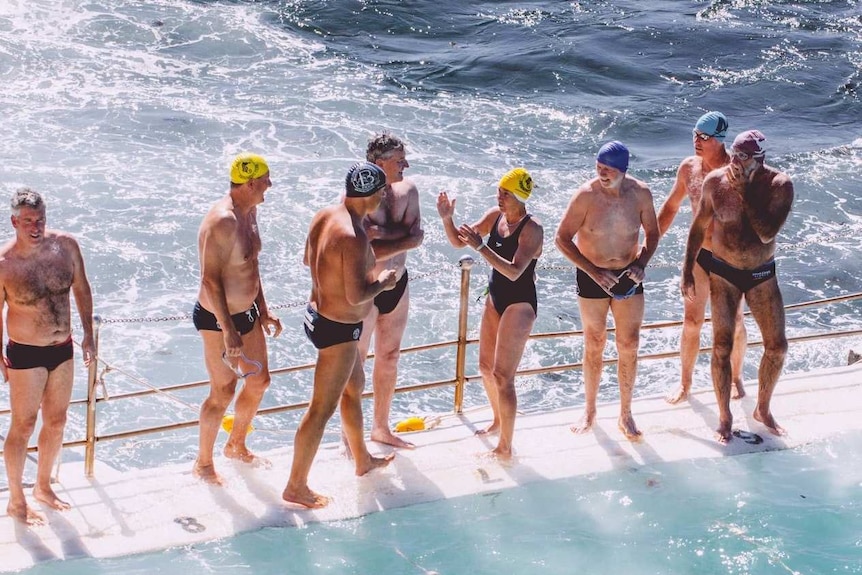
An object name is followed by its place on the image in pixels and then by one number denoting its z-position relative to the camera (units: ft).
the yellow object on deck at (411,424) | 56.34
